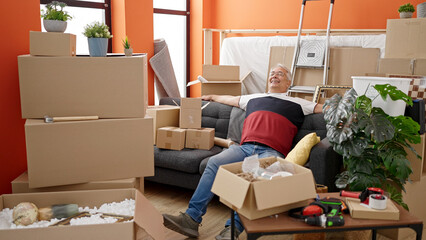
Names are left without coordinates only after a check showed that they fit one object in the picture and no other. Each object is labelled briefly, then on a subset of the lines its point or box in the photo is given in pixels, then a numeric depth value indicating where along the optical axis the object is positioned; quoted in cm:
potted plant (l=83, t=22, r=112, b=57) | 238
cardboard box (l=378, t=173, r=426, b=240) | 262
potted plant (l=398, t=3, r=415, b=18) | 319
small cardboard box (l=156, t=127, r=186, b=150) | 327
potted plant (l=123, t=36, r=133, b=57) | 243
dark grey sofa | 258
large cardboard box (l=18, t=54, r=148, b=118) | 228
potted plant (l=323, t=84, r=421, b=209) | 235
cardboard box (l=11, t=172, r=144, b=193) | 233
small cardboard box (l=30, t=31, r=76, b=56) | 228
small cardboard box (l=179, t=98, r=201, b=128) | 343
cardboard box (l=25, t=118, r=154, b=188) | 224
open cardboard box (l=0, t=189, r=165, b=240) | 187
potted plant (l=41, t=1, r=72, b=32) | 234
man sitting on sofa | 260
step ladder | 435
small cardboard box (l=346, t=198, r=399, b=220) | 172
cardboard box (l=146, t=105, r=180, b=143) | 340
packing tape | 175
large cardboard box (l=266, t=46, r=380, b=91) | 416
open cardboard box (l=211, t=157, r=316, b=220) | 163
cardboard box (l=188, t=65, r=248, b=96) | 423
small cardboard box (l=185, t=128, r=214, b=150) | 331
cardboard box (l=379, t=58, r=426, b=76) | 349
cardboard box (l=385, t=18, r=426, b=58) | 287
